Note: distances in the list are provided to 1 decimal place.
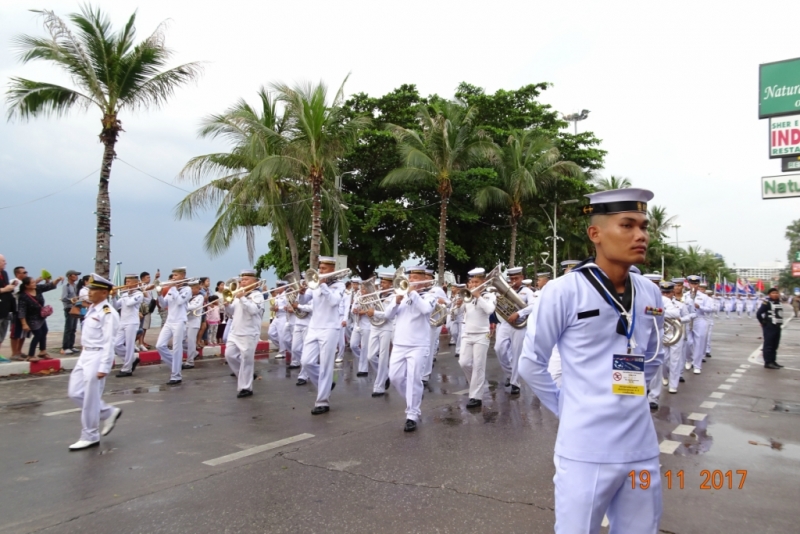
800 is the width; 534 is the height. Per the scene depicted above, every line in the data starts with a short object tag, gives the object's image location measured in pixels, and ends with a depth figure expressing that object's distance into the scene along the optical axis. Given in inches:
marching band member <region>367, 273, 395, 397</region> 368.2
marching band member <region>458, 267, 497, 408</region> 328.2
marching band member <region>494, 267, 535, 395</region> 370.6
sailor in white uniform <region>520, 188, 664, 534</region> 85.8
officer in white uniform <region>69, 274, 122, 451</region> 233.0
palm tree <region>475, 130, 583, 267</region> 1019.9
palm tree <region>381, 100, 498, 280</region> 822.5
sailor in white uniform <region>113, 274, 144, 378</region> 423.2
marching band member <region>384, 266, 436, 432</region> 281.3
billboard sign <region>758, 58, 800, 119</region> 461.1
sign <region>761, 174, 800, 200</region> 431.2
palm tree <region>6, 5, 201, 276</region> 487.5
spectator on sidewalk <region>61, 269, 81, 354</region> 493.7
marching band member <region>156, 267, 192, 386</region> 395.5
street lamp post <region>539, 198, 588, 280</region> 1230.0
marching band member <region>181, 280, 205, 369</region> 458.9
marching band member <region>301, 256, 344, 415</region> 316.8
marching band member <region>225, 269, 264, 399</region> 348.5
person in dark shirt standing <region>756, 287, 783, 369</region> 515.8
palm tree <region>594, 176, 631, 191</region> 1366.4
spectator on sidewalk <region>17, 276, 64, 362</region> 431.2
